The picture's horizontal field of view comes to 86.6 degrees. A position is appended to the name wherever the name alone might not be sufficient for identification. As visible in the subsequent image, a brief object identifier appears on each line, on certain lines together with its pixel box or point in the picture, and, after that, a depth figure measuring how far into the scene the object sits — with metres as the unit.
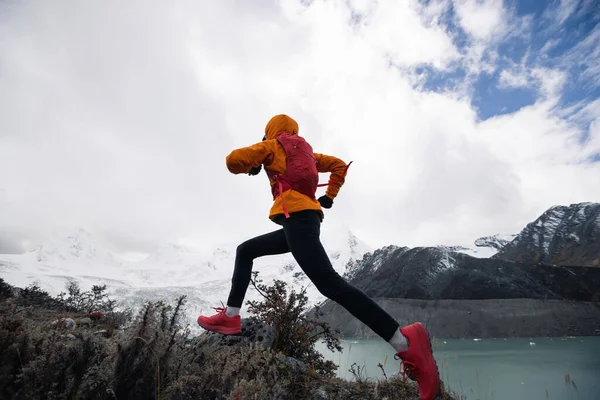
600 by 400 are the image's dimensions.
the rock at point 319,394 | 2.47
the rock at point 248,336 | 3.52
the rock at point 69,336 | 2.02
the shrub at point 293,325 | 3.78
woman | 2.35
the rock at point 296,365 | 2.90
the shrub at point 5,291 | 7.41
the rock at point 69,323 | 3.40
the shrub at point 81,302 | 8.69
